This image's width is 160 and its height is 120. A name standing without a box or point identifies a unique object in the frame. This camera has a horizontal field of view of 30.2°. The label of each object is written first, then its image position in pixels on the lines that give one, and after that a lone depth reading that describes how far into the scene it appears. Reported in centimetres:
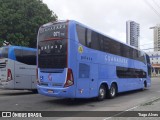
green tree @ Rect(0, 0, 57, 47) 2928
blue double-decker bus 1373
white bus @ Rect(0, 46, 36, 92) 1934
